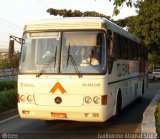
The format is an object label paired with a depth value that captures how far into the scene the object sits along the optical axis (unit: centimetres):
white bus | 1148
